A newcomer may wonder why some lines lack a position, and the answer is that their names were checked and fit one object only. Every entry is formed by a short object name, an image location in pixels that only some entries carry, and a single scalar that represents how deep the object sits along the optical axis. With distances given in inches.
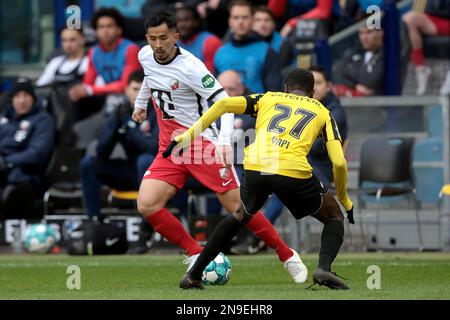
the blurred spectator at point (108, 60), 650.8
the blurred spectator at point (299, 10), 642.2
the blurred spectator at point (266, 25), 632.4
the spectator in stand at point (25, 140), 632.4
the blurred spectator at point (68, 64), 665.6
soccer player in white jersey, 413.7
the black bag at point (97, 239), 575.2
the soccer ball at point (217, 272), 403.9
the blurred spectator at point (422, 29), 634.2
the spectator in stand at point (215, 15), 683.4
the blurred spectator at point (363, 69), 628.4
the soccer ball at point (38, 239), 591.8
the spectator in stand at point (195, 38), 629.0
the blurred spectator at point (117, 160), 601.6
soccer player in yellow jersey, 364.8
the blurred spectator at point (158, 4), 685.3
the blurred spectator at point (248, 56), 609.6
